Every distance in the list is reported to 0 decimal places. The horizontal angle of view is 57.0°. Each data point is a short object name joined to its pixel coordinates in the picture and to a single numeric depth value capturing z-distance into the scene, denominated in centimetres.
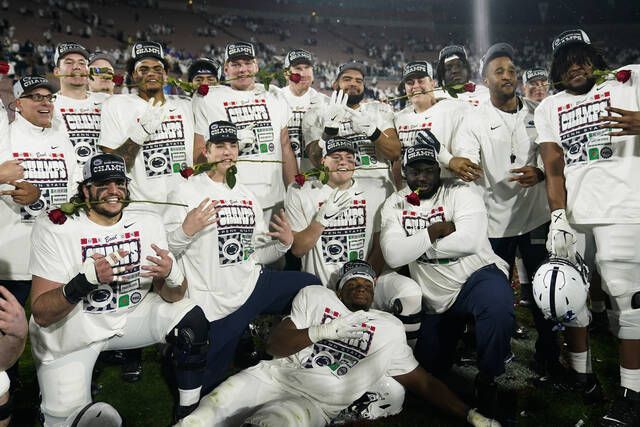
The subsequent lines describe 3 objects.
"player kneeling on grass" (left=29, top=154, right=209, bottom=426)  357
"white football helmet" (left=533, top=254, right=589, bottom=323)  345
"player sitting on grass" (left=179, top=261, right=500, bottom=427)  364
